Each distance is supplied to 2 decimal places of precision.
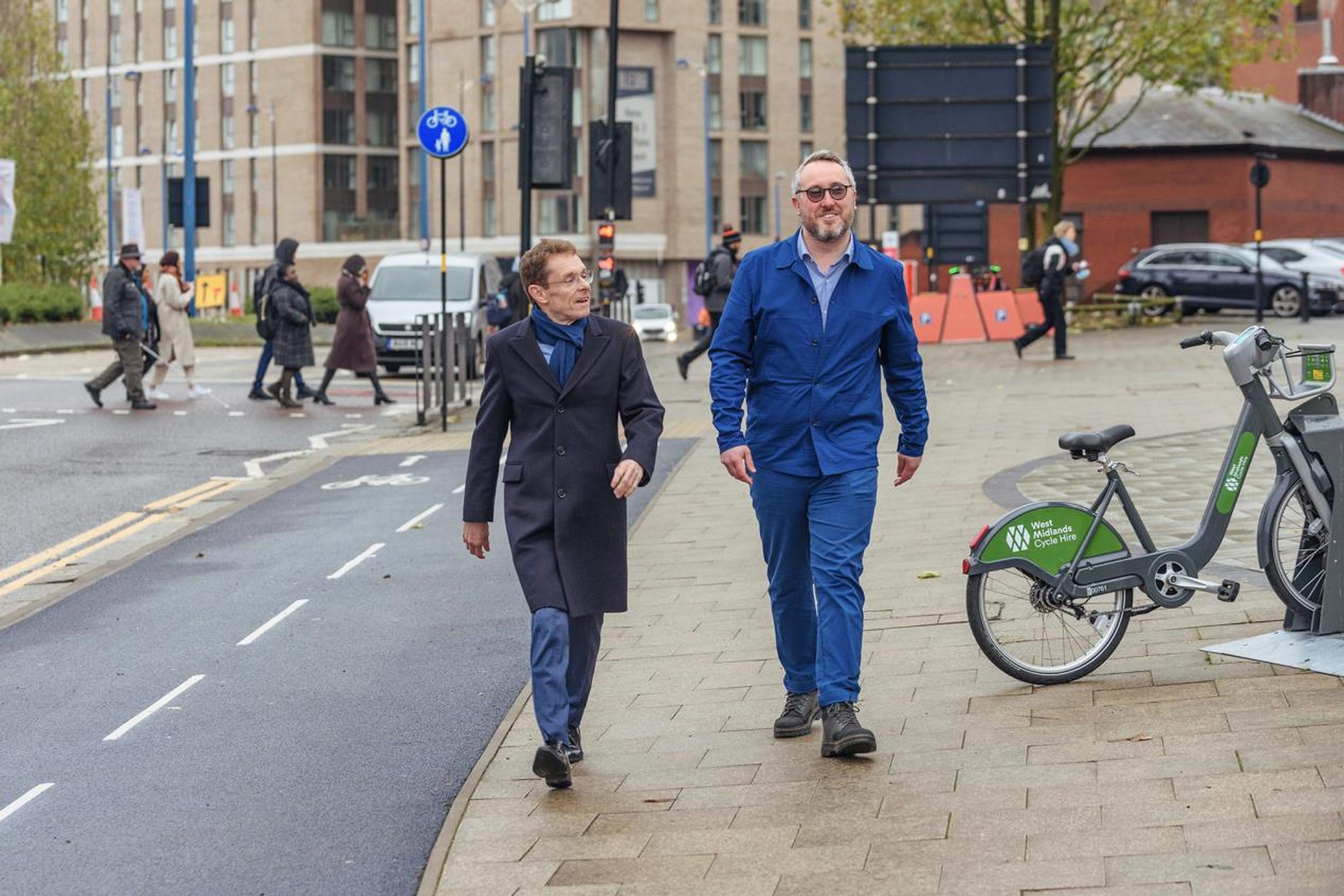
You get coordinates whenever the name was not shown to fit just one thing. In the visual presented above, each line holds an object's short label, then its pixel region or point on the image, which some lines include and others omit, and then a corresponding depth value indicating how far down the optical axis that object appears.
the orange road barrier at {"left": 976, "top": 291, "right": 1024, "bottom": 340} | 36.97
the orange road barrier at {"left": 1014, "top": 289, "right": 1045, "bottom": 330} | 38.00
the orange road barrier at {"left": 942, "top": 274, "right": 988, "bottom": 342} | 36.81
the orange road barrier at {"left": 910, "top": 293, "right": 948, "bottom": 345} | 36.94
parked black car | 40.84
